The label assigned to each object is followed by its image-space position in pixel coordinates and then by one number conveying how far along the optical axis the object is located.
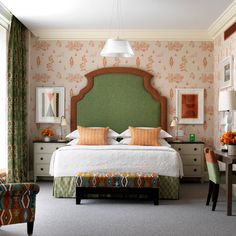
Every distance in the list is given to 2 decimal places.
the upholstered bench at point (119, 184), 3.35
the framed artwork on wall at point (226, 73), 4.01
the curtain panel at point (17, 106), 4.13
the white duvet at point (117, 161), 3.56
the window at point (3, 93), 4.09
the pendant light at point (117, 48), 3.38
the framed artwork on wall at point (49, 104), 4.83
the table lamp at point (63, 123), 4.67
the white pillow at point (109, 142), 4.35
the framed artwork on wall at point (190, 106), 4.83
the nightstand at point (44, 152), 4.57
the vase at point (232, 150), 3.09
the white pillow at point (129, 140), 4.35
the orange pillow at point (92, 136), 4.28
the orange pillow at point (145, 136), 4.26
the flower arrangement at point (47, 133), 4.67
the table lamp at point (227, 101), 3.37
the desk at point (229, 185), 2.97
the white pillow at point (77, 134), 4.57
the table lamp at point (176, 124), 4.71
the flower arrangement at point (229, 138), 3.14
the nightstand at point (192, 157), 4.60
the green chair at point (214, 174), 3.13
